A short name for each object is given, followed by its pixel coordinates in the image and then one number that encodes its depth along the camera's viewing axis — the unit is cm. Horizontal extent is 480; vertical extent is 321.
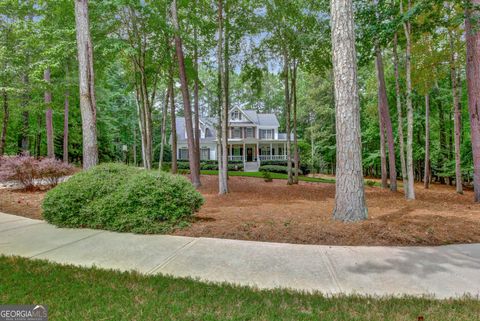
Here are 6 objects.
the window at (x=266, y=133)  3092
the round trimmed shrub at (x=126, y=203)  467
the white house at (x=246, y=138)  2964
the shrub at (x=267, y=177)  1534
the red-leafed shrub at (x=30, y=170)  870
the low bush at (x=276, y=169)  2195
